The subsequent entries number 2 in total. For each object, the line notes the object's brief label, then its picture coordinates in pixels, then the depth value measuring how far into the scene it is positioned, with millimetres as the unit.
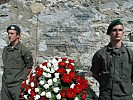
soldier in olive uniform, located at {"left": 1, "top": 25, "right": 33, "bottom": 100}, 3605
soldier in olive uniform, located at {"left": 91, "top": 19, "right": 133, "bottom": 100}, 2762
